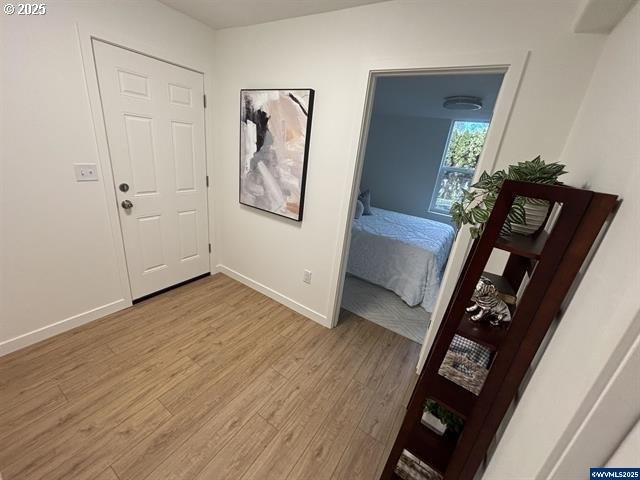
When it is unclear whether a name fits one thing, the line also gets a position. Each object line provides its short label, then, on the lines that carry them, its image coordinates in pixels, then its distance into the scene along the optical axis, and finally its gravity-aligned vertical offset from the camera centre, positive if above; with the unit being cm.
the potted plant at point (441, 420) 109 -102
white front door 185 -20
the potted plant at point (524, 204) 79 -7
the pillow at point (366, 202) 373 -59
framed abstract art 197 +1
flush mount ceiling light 289 +76
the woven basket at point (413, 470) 113 -127
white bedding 259 -93
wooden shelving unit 66 -50
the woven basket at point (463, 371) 101 -76
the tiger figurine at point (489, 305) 90 -43
